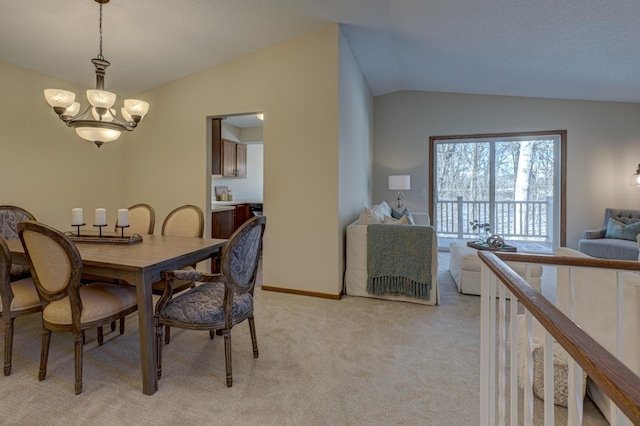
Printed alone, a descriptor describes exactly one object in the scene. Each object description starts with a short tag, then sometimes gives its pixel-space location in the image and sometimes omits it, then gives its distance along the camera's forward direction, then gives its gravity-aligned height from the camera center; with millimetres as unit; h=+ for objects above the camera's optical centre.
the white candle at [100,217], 2514 -70
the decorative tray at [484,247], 3538 -432
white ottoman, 3395 -680
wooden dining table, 1770 -323
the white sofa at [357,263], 3400 -579
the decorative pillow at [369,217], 3594 -101
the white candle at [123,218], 2578 -79
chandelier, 2289 +726
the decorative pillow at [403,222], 3468 -148
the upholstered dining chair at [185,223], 2920 -135
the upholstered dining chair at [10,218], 3062 -97
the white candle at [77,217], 2416 -67
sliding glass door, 5441 +368
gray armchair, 3951 -431
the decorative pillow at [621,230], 4155 -289
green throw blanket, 3146 -514
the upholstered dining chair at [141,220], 3145 -116
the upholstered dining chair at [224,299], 1839 -554
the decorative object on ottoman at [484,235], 3945 -327
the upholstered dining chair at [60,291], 1727 -458
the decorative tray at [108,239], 2432 -237
